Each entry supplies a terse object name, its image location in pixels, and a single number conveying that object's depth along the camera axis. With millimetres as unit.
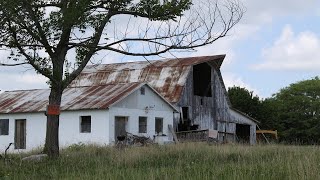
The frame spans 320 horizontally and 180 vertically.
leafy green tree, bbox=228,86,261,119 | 58156
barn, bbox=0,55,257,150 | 31422
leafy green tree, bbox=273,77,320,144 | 64000
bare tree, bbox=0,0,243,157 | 16578
